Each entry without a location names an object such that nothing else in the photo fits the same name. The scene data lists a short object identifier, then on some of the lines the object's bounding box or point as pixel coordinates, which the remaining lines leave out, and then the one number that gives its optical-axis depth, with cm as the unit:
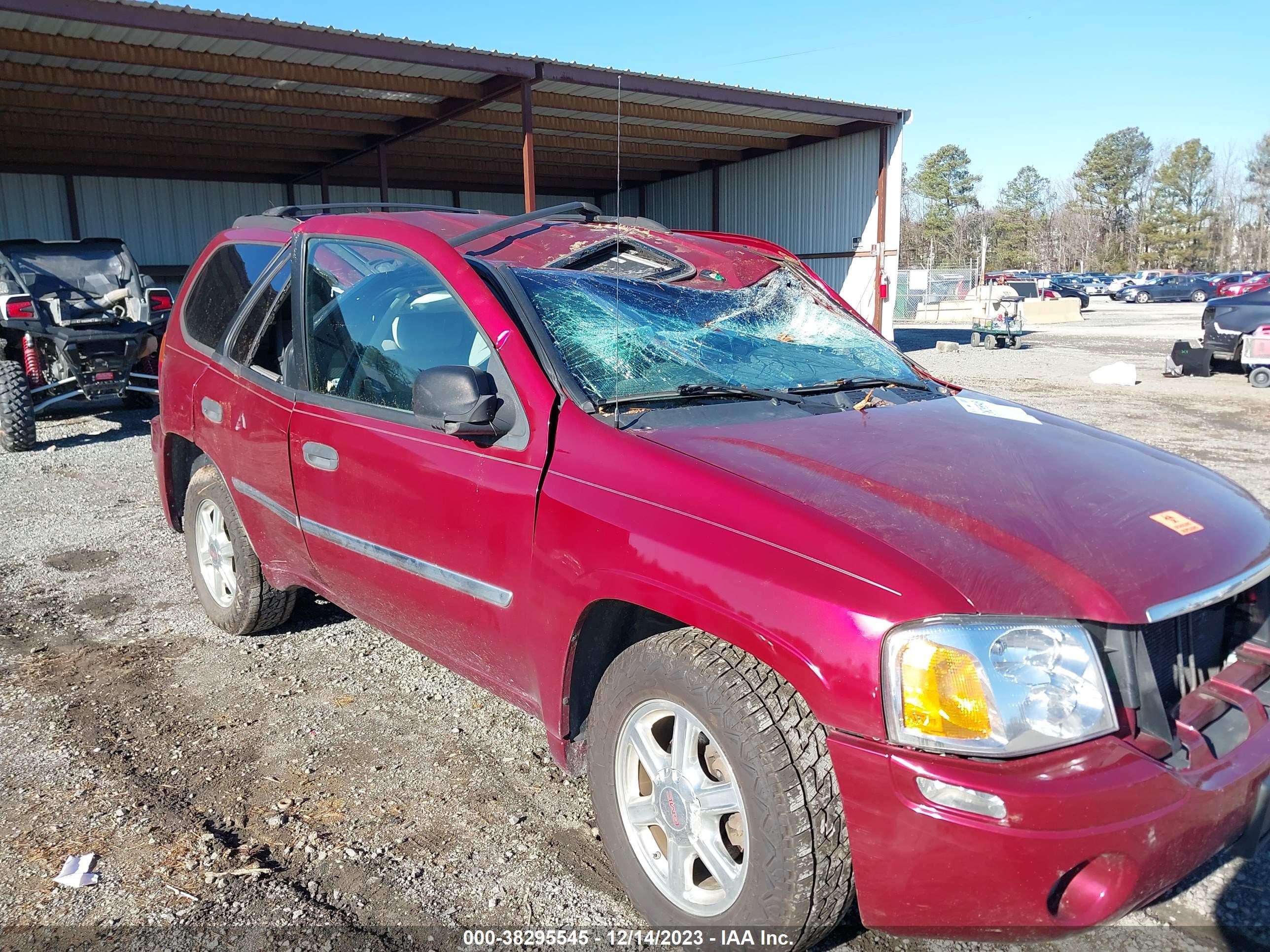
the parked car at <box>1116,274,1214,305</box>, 4459
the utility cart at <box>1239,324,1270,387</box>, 1315
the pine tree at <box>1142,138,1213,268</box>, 7456
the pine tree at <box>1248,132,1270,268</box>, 7575
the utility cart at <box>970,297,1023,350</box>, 2116
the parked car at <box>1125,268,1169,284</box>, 4922
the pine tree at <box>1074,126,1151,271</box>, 7694
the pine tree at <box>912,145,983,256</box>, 7788
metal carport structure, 1201
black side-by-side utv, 941
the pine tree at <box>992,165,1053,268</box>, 8256
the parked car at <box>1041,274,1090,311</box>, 3878
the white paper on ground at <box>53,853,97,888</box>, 254
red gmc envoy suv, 178
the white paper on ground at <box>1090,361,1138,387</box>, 1377
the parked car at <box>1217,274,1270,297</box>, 3519
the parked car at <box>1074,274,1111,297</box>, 5226
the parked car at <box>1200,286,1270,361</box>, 1370
